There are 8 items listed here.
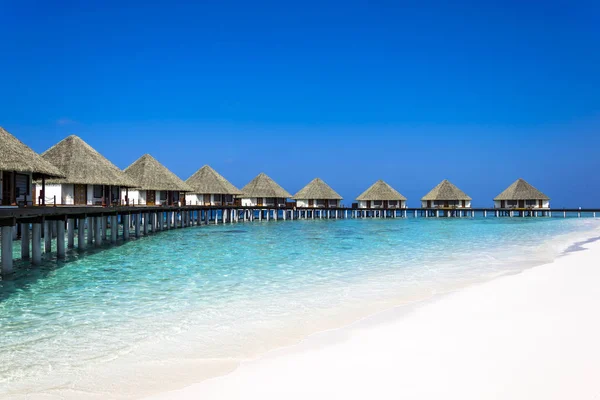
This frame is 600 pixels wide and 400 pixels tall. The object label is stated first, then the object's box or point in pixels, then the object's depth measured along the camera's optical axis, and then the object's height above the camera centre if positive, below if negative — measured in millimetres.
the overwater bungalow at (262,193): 58125 +1787
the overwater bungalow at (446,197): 66062 +1165
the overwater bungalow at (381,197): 64125 +1219
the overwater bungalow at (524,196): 64375 +1105
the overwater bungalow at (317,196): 62219 +1468
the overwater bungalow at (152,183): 38031 +2121
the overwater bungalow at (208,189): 50656 +2167
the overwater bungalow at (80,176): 26094 +1868
